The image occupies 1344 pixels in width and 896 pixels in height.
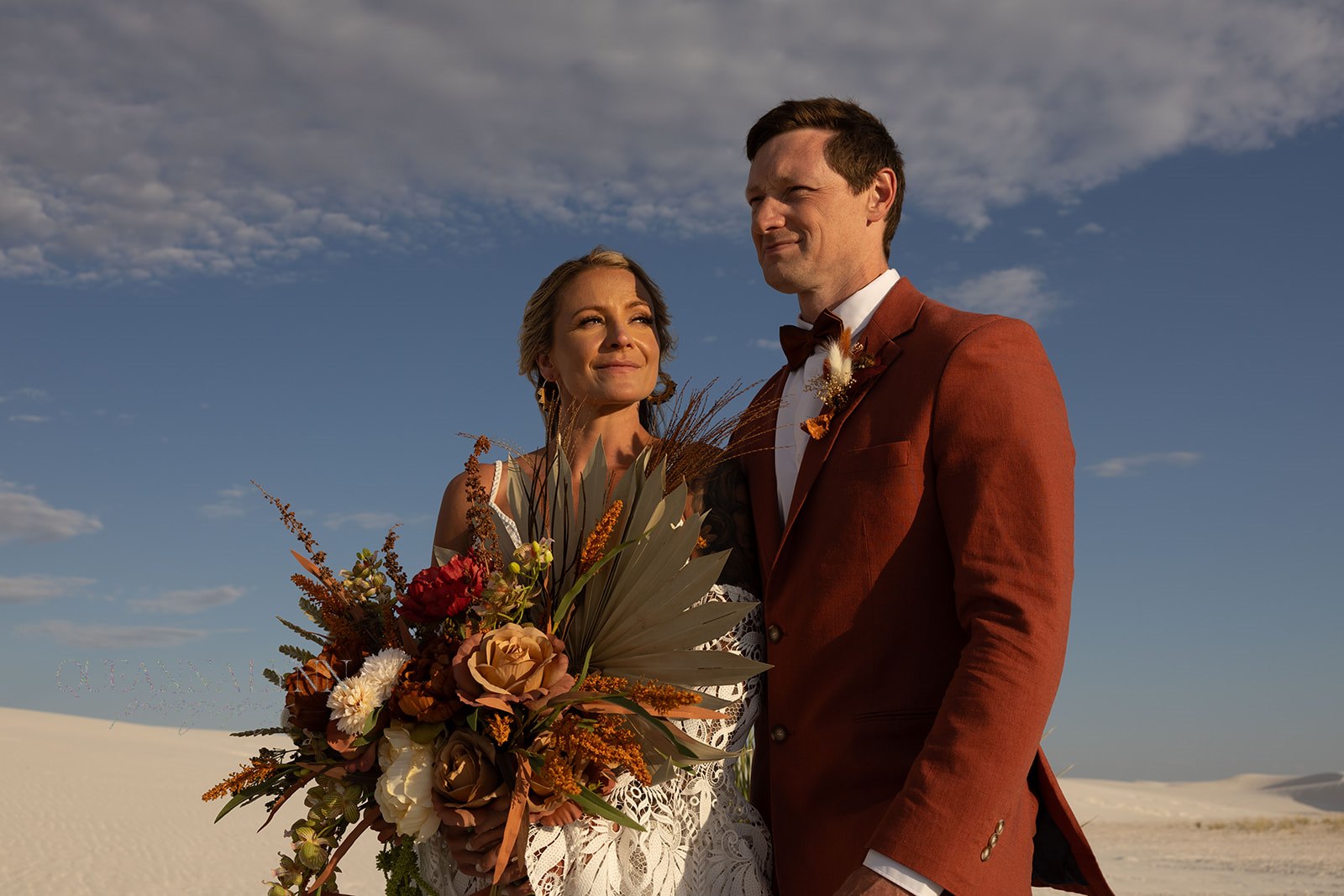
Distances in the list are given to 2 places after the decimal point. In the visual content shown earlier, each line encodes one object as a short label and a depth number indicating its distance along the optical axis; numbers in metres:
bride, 2.63
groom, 2.39
